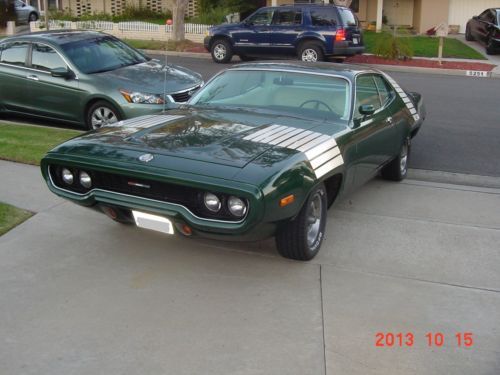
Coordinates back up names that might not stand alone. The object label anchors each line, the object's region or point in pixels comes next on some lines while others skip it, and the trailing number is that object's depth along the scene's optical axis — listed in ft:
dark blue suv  58.03
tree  72.23
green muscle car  13.73
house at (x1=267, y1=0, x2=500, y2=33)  93.15
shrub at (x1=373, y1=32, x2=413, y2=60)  66.33
